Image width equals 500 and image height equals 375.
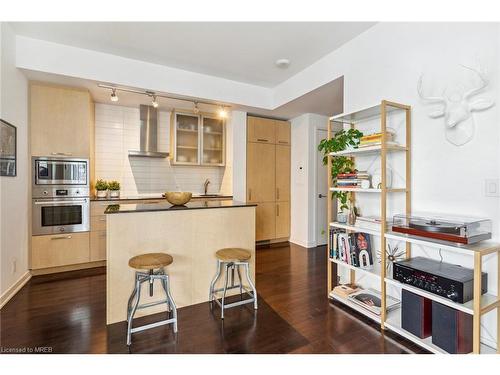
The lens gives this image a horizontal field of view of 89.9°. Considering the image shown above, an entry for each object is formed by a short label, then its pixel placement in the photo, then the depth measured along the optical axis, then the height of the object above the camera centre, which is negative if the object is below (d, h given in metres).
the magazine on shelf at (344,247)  2.45 -0.60
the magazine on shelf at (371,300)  2.18 -1.04
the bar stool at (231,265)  2.25 -0.77
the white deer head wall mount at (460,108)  1.75 +0.58
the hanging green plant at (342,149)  2.39 +0.37
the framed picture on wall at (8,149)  2.39 +0.38
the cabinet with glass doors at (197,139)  4.29 +0.84
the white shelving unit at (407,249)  1.49 -0.40
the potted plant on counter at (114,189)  3.86 -0.03
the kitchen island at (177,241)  2.14 -0.51
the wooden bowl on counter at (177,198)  2.53 -0.11
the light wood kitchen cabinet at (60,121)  3.18 +0.87
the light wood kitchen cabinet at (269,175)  4.54 +0.23
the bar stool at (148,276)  1.89 -0.70
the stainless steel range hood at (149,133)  4.09 +0.89
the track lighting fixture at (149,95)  3.28 +1.31
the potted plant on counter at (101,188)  3.79 -0.02
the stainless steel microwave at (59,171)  3.19 +0.21
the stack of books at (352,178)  2.36 +0.09
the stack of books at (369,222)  2.26 -0.33
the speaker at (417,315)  1.82 -0.95
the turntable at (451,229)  1.61 -0.29
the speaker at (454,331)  1.63 -0.95
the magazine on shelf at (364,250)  2.35 -0.60
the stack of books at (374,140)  2.11 +0.41
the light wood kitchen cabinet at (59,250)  3.17 -0.83
